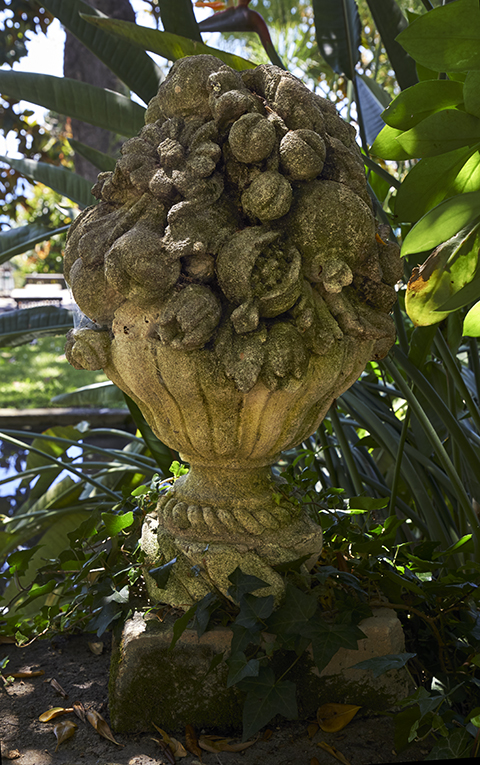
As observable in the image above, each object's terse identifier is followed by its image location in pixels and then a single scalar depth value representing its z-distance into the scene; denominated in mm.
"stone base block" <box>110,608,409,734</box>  974
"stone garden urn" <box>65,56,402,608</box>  901
